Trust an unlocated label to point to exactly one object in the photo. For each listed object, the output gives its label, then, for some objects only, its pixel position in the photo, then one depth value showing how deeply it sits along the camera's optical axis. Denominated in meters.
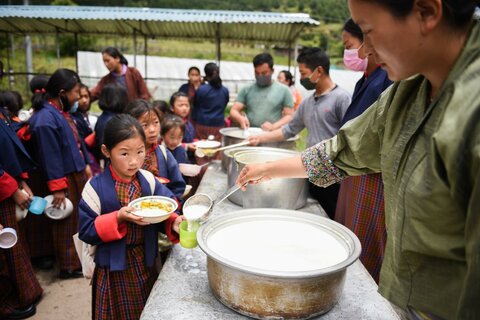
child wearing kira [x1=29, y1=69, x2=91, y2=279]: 2.89
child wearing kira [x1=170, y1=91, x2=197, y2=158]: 4.11
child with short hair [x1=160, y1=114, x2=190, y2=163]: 3.10
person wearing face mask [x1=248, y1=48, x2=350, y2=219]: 2.88
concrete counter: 1.36
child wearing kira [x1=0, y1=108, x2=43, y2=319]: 2.50
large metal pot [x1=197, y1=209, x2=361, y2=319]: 1.19
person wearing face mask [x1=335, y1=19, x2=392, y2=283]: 2.17
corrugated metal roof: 7.34
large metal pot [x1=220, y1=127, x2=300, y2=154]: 3.09
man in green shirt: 4.36
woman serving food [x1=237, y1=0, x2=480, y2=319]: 0.74
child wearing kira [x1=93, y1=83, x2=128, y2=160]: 3.45
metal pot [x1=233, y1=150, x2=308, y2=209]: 2.05
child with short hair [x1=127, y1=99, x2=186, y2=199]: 2.40
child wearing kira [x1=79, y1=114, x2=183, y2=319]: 1.82
